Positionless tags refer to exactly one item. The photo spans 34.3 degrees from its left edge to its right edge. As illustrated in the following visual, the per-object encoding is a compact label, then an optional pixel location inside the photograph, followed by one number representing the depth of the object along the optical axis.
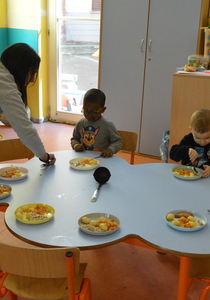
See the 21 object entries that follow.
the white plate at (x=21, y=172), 1.62
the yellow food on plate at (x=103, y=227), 1.20
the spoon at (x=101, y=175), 1.60
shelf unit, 3.27
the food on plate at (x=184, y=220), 1.23
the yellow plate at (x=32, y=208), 1.25
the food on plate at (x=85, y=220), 1.25
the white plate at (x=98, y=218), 1.18
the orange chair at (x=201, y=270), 1.35
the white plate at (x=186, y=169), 1.68
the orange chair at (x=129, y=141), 2.29
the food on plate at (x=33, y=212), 1.28
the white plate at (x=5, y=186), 1.52
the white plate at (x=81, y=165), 1.78
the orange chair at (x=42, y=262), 1.02
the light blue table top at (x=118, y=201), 1.16
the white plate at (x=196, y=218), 1.21
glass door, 4.66
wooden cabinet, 2.90
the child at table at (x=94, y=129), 2.16
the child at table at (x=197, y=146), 1.84
